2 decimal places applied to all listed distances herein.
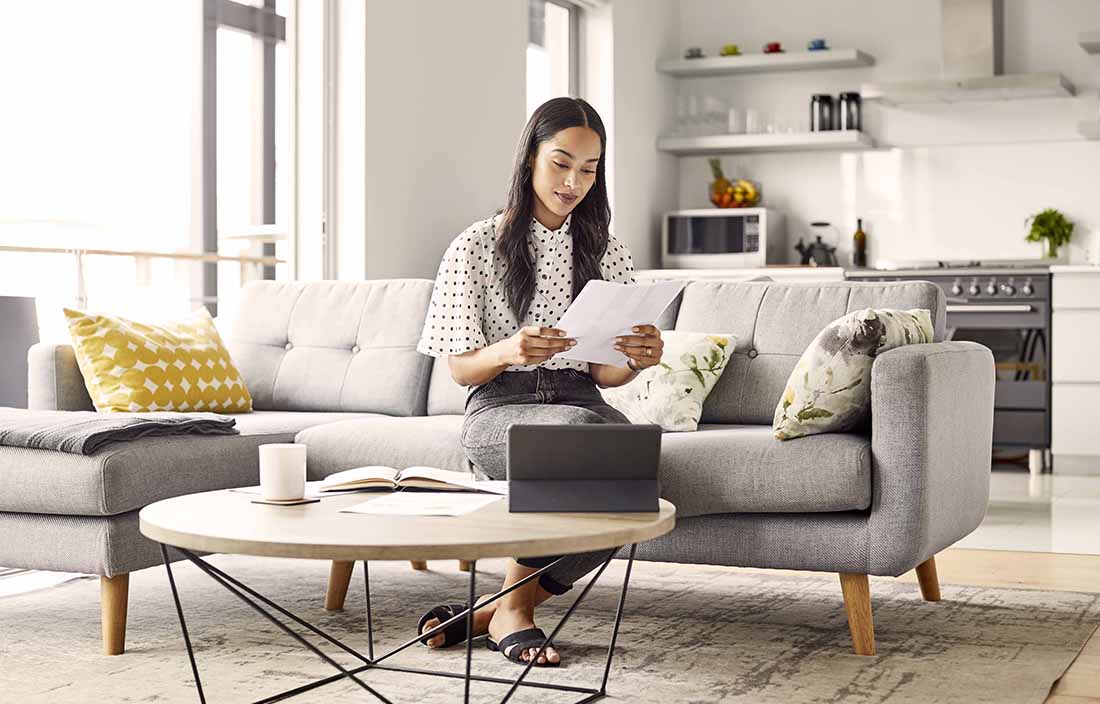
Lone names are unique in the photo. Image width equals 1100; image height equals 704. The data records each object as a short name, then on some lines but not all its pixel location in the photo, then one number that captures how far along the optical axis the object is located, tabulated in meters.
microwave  6.84
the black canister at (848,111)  6.88
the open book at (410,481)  2.22
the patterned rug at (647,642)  2.43
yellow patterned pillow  3.43
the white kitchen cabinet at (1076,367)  5.91
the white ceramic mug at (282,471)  2.12
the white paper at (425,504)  2.00
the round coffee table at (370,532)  1.75
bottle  6.93
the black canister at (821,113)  6.90
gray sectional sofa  2.70
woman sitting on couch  2.72
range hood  6.44
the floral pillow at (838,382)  2.79
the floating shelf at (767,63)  6.79
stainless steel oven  5.99
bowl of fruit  7.09
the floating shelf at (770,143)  6.81
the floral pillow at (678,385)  3.23
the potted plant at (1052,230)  6.53
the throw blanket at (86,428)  2.72
